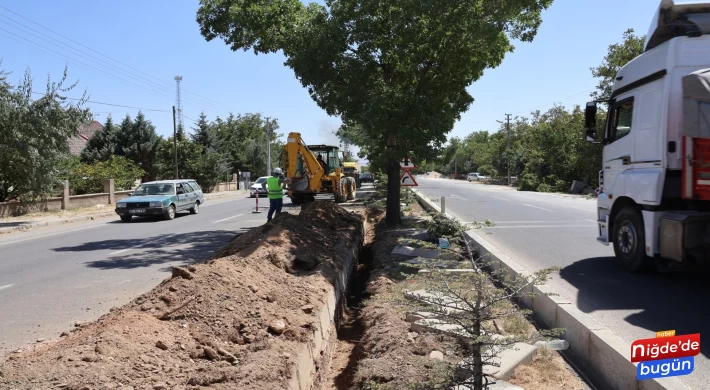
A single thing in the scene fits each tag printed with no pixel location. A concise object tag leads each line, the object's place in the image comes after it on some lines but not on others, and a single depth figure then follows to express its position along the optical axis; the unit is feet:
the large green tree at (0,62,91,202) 64.28
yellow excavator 65.98
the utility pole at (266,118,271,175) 188.75
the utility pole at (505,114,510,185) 205.71
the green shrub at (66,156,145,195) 93.55
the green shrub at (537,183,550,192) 137.70
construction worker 47.88
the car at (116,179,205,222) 62.80
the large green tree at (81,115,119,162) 134.00
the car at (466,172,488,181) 275.75
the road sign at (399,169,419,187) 46.60
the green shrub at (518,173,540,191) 148.66
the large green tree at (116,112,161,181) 136.36
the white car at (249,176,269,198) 114.52
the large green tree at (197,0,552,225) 38.37
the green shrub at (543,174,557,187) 142.41
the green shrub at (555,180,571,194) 133.69
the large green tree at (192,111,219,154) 159.53
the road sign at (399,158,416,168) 43.33
